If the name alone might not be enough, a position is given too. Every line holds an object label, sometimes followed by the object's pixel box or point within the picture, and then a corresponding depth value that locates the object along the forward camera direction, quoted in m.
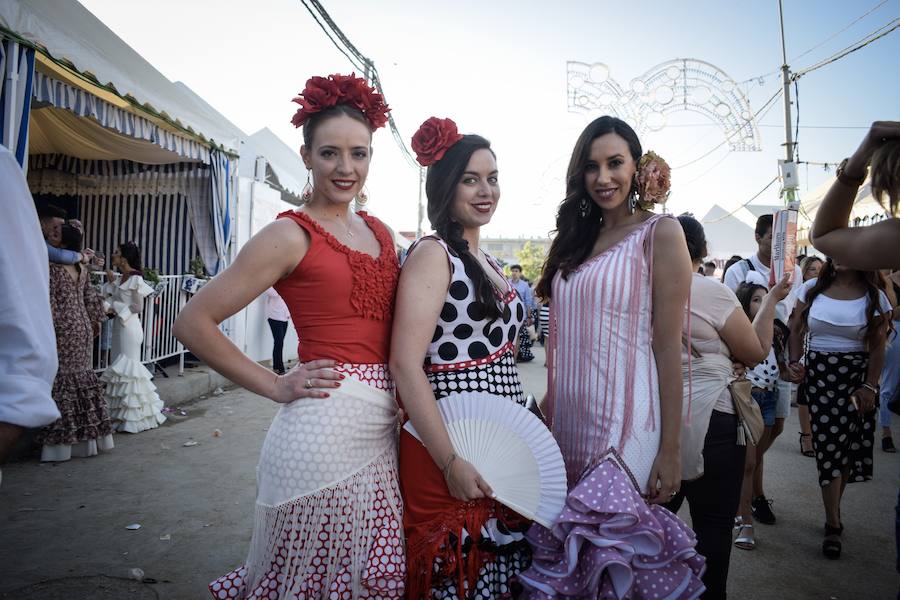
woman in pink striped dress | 1.48
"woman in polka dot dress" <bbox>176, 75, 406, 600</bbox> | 1.56
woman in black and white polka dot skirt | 3.56
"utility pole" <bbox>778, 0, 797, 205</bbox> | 13.85
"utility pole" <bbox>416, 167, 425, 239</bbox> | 25.14
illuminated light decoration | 10.73
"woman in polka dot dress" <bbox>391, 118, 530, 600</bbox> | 1.57
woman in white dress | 5.48
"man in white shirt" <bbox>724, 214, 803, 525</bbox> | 3.79
